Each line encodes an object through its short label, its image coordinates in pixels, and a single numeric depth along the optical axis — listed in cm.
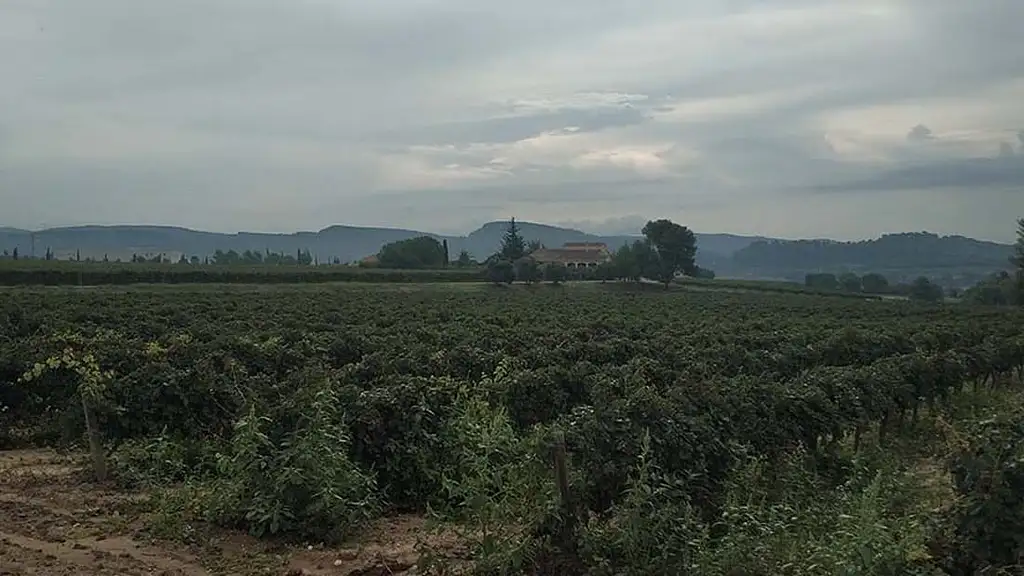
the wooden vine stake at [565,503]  665
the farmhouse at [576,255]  14275
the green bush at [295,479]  820
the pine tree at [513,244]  11400
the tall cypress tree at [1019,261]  8400
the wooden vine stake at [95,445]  1017
